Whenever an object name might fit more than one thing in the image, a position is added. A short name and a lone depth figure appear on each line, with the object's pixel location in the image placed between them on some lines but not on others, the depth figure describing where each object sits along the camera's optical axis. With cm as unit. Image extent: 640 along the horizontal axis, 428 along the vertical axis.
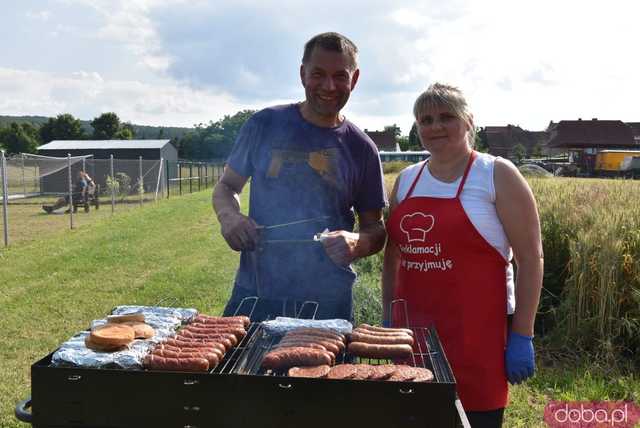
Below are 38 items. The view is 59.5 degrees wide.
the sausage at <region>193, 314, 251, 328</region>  277
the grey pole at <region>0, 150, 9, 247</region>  1186
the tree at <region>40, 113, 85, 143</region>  7462
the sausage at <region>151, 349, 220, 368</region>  223
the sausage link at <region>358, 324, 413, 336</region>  258
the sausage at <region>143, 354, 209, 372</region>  216
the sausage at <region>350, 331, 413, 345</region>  247
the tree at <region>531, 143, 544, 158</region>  7566
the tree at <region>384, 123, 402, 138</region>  8263
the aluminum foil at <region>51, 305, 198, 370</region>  220
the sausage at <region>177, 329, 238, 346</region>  253
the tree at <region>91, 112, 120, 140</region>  8112
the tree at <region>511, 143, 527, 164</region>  6153
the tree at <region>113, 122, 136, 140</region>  8052
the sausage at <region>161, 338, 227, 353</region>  240
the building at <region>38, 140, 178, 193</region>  3519
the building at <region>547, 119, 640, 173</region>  7612
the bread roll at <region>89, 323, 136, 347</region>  234
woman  269
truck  4506
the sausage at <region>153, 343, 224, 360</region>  233
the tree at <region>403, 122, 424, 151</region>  6336
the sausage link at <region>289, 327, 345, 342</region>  258
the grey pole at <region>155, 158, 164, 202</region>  2567
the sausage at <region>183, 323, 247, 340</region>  261
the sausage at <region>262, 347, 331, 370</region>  230
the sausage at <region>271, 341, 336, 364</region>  239
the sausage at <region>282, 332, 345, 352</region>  249
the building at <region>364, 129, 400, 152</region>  7862
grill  199
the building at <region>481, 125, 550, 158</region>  8500
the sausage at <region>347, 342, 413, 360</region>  241
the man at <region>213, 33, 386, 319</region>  314
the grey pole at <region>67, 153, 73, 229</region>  1565
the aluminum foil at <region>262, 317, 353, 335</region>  271
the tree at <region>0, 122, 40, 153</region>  6775
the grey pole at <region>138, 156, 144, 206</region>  2280
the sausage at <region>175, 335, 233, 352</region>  247
